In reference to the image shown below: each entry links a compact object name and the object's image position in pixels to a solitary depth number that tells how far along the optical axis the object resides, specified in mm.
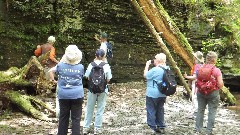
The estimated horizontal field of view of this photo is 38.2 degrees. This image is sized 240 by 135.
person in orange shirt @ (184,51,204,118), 7277
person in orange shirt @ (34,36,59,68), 9248
